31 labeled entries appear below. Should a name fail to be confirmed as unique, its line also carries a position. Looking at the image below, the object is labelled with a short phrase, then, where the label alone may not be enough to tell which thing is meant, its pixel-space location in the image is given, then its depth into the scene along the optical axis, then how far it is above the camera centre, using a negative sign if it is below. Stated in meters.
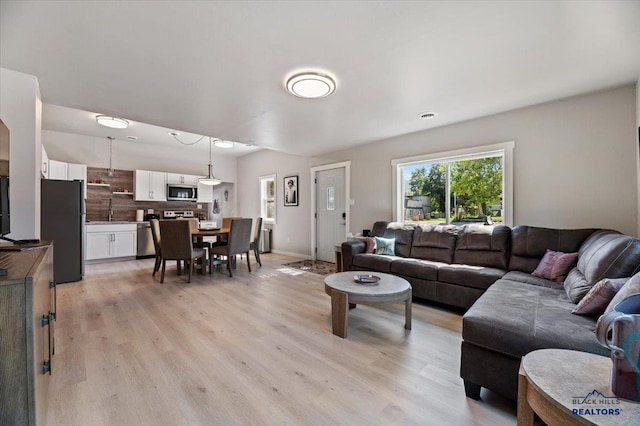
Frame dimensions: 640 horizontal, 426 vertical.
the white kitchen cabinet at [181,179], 6.58 +0.92
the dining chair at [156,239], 4.47 -0.40
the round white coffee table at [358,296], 2.29 -0.71
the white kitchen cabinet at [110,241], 5.29 -0.52
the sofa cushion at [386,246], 3.84 -0.45
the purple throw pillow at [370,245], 3.93 -0.46
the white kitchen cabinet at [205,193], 7.12 +0.60
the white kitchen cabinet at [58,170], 5.02 +0.89
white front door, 5.41 +0.06
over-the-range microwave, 6.54 +0.58
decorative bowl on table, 2.57 -0.64
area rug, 4.84 -1.01
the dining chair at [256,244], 5.22 -0.57
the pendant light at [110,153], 5.97 +1.43
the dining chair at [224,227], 5.15 -0.26
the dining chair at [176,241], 4.03 -0.39
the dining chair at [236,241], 4.46 -0.45
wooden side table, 0.78 -0.58
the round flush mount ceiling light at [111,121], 4.38 +1.57
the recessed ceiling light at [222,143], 5.91 +1.61
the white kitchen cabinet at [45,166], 4.29 +0.85
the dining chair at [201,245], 4.85 -0.54
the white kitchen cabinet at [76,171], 5.32 +0.90
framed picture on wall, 6.32 +0.59
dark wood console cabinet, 0.91 -0.47
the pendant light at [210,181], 5.96 +0.79
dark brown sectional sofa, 1.49 -0.62
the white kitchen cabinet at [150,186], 6.12 +0.71
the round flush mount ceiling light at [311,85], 2.43 +1.24
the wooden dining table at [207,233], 4.55 -0.31
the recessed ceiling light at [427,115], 3.42 +1.31
